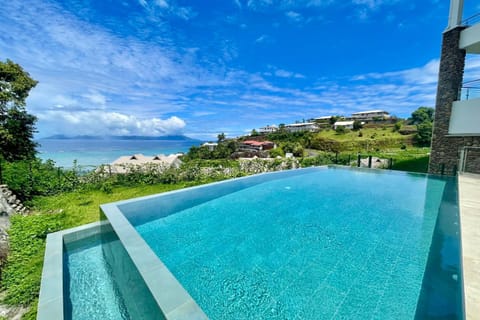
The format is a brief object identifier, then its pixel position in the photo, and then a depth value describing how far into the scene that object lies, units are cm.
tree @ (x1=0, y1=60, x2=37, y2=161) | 712
